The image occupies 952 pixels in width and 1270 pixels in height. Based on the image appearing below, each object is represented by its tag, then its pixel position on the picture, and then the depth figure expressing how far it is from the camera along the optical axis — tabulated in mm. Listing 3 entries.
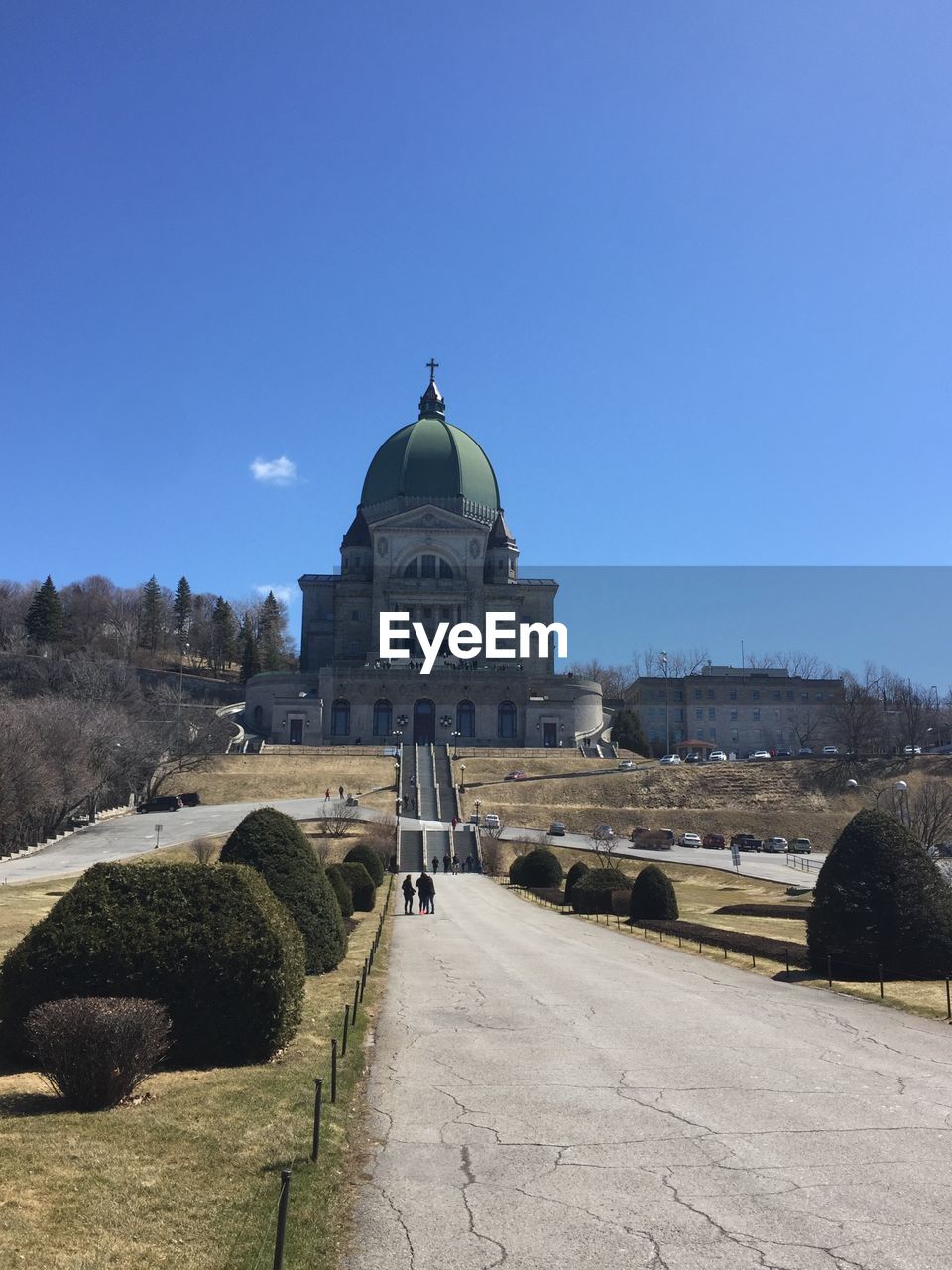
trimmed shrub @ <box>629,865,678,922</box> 31609
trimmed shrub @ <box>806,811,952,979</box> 18859
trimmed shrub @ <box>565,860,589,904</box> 37969
